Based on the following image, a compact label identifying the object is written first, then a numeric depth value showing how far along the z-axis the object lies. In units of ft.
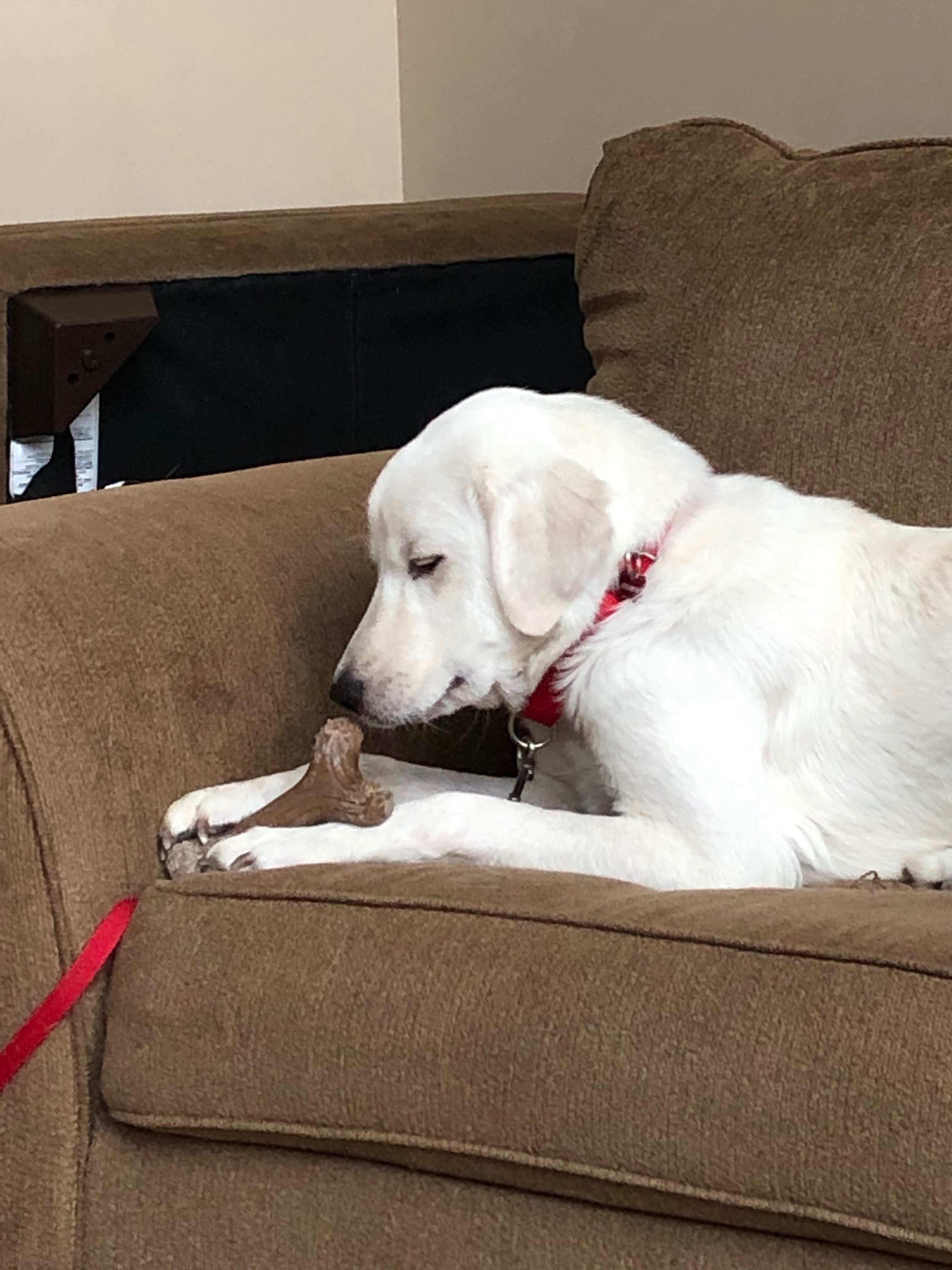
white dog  5.15
